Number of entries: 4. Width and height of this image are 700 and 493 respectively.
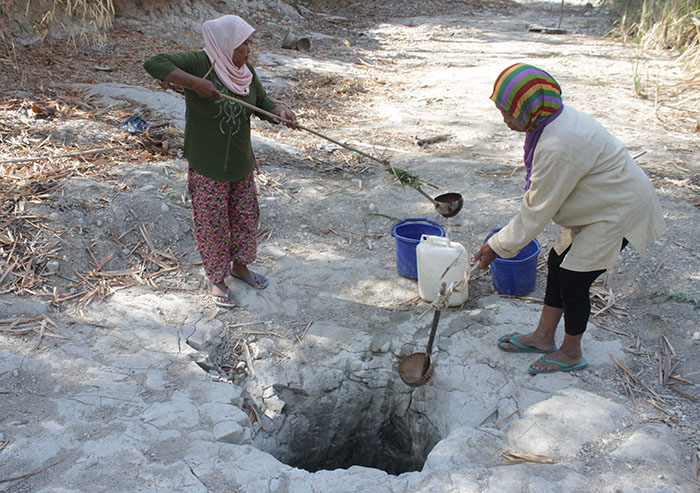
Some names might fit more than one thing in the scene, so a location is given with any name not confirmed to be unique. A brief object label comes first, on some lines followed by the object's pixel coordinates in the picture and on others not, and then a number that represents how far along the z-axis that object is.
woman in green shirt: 2.92
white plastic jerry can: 3.59
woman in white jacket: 2.31
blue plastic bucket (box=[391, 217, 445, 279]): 3.94
